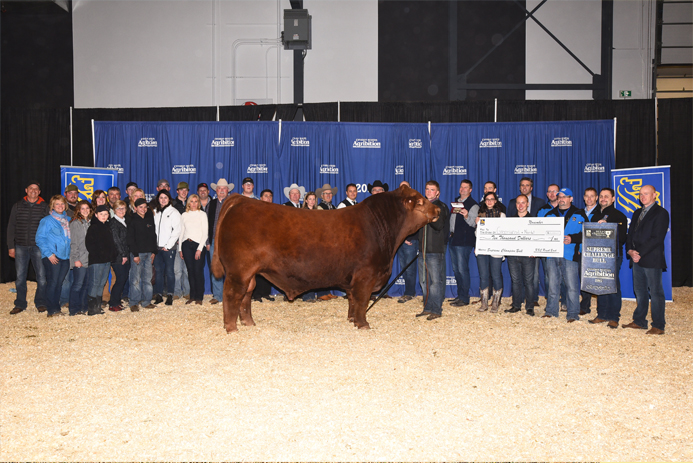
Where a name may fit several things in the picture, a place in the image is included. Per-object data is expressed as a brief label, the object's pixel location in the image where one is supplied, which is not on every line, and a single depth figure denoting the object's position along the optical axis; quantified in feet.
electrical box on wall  34.81
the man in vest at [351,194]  23.71
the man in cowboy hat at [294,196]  23.45
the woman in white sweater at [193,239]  22.00
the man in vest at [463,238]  21.86
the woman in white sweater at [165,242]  21.97
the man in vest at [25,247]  20.66
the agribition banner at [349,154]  27.25
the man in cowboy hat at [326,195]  24.09
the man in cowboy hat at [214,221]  22.74
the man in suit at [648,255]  16.80
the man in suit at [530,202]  22.05
